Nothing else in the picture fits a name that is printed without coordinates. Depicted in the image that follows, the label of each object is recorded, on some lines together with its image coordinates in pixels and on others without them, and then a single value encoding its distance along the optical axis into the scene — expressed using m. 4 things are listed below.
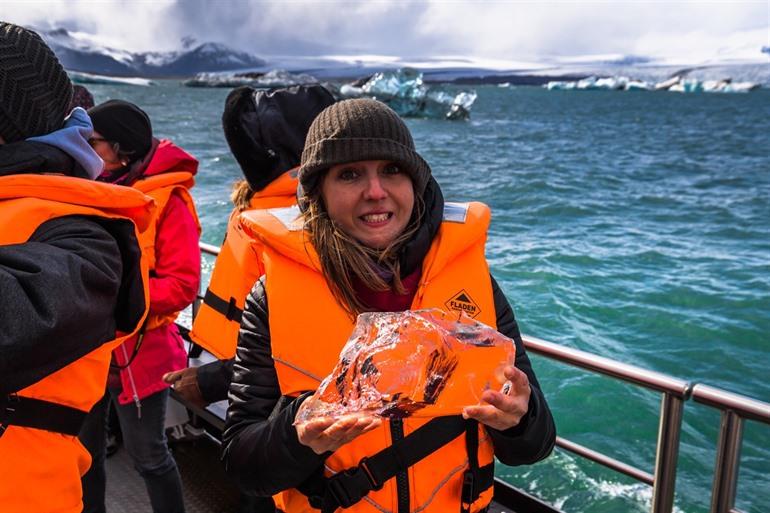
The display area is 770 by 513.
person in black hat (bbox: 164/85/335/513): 2.29
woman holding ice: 1.42
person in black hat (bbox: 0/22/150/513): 1.04
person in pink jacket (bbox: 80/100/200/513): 2.41
